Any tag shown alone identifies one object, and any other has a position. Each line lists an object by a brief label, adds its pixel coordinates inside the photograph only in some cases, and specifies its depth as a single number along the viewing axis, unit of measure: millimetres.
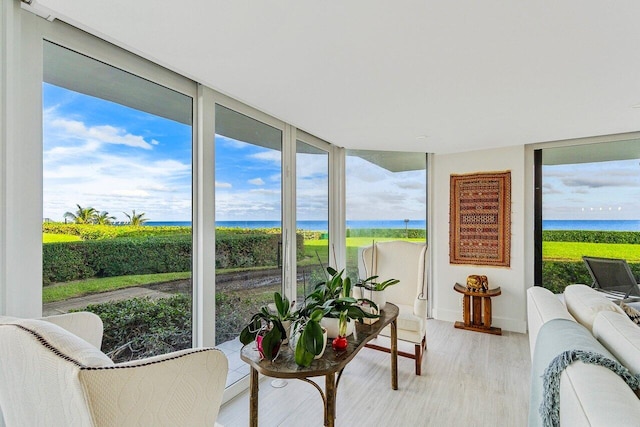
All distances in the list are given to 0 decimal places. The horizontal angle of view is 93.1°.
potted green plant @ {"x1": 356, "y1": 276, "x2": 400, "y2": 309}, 2420
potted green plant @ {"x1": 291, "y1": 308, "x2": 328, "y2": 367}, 1442
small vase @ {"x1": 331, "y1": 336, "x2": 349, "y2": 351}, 1696
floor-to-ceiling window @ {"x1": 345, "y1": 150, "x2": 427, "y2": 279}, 4098
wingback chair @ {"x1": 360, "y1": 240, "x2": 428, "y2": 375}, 3100
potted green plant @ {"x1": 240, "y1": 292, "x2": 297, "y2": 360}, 1507
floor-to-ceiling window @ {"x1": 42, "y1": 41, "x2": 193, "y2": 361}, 1484
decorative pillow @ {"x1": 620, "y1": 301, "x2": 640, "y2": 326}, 1823
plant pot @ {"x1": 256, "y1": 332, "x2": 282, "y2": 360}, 1515
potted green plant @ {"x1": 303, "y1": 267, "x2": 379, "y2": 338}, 1796
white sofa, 800
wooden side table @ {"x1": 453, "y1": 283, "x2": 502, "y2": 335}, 3646
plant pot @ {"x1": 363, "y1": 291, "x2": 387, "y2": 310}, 2428
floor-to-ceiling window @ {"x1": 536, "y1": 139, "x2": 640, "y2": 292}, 3369
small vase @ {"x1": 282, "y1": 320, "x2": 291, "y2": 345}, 1651
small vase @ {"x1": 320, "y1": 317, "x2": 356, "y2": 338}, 1804
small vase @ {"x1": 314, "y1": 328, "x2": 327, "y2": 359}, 1482
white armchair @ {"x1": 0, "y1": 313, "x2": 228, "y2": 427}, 660
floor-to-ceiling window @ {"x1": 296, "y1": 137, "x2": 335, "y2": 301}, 3309
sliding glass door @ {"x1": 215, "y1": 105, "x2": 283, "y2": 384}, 2338
